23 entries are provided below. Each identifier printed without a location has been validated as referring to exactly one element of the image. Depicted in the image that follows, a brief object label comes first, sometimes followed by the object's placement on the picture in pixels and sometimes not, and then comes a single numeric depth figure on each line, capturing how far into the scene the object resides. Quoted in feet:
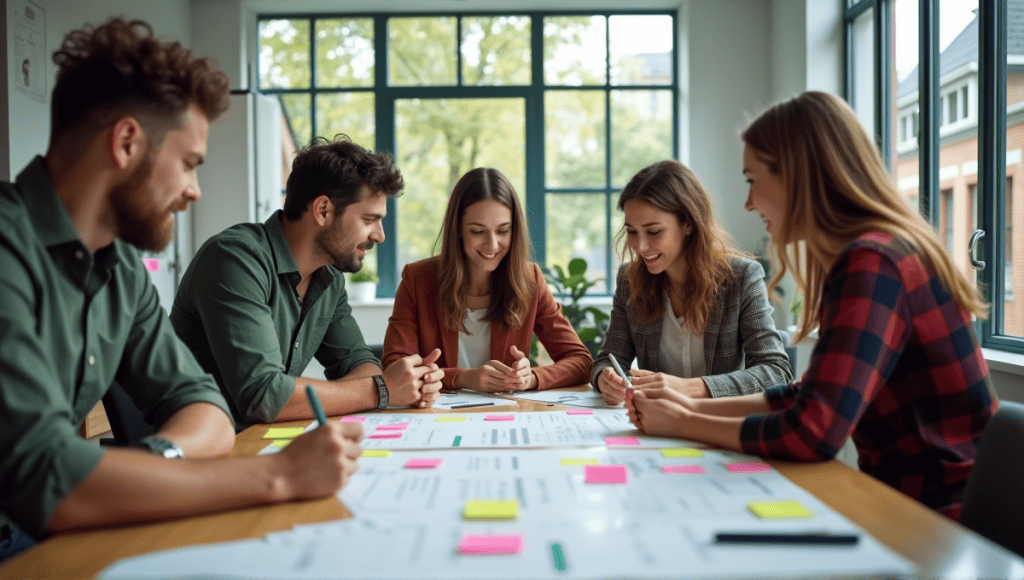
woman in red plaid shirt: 3.69
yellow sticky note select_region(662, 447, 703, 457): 3.99
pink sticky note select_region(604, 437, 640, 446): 4.35
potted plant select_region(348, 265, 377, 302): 17.62
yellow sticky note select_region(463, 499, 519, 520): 2.97
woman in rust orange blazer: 7.99
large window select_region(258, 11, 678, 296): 18.44
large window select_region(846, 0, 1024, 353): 9.33
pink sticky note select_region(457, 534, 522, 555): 2.61
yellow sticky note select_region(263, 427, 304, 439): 4.70
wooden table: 2.48
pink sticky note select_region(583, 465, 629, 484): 3.49
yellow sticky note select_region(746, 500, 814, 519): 2.95
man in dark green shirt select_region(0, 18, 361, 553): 2.89
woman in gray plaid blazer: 6.98
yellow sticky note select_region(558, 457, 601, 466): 3.82
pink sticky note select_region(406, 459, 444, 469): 3.81
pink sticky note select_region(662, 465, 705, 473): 3.66
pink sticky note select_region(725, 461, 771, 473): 3.66
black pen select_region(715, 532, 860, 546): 2.61
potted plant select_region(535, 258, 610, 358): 14.60
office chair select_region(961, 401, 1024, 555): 3.50
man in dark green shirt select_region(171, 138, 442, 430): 5.46
